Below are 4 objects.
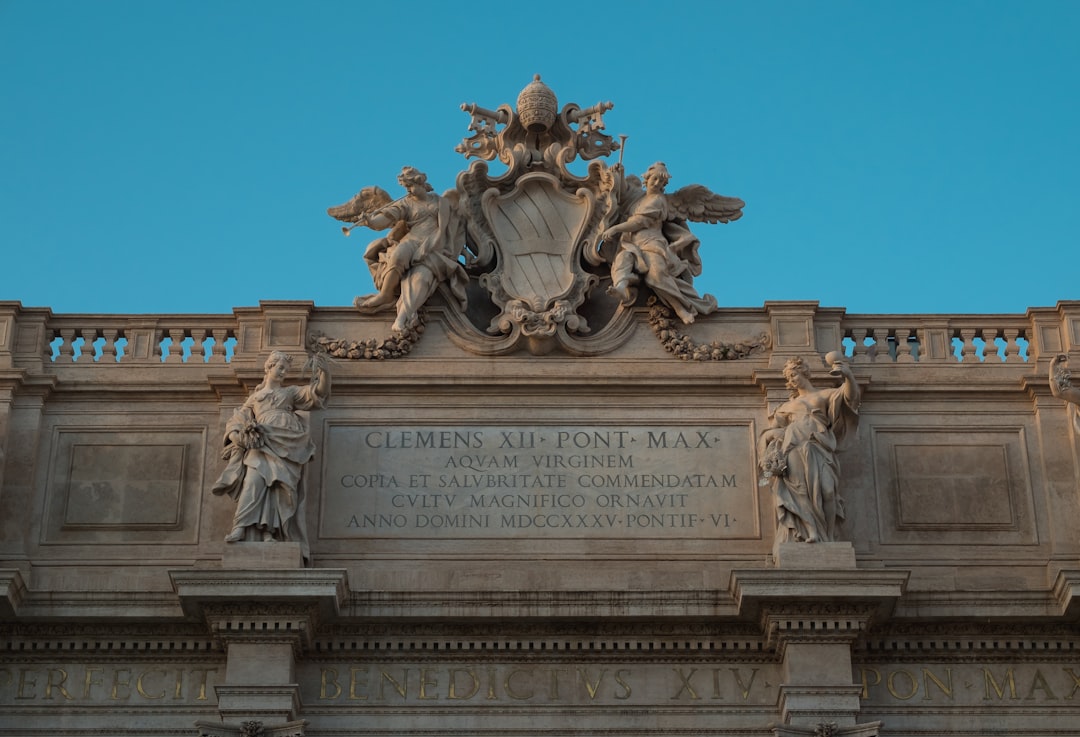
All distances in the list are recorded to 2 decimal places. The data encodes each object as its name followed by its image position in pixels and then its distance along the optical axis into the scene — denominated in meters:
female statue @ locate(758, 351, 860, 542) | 22.58
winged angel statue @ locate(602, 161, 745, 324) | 24.11
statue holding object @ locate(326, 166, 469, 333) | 24.09
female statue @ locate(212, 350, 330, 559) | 22.55
